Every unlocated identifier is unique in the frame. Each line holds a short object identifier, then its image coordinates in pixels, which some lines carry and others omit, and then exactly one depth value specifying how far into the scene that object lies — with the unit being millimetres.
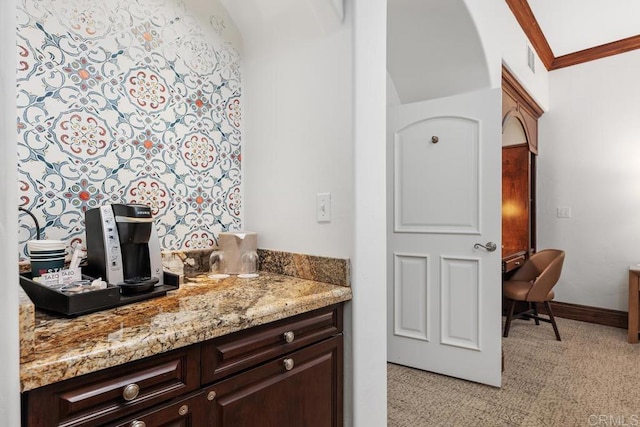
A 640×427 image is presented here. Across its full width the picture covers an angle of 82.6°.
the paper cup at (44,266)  1018
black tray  895
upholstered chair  3166
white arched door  2324
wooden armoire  3627
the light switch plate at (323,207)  1400
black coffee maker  1085
